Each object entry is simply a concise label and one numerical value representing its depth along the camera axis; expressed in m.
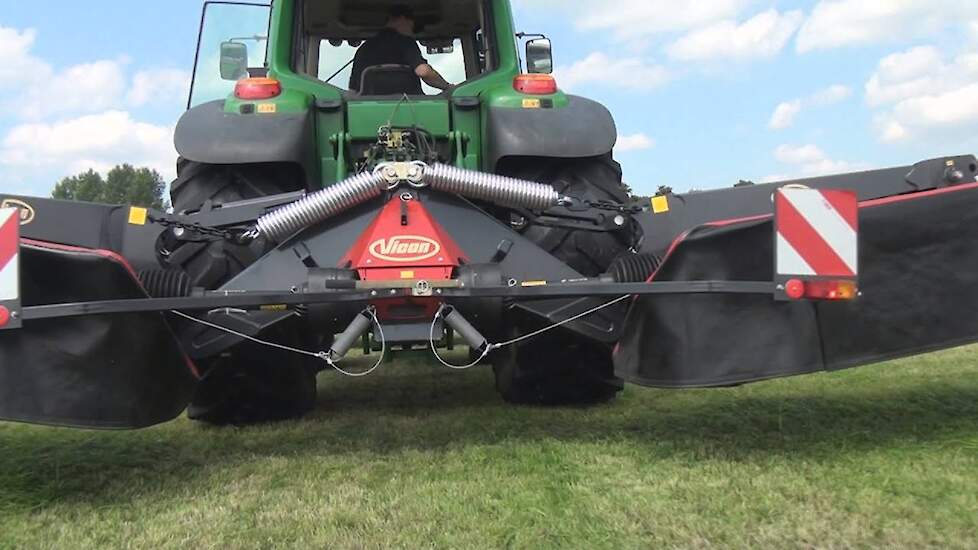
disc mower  2.62
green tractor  3.59
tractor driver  4.58
